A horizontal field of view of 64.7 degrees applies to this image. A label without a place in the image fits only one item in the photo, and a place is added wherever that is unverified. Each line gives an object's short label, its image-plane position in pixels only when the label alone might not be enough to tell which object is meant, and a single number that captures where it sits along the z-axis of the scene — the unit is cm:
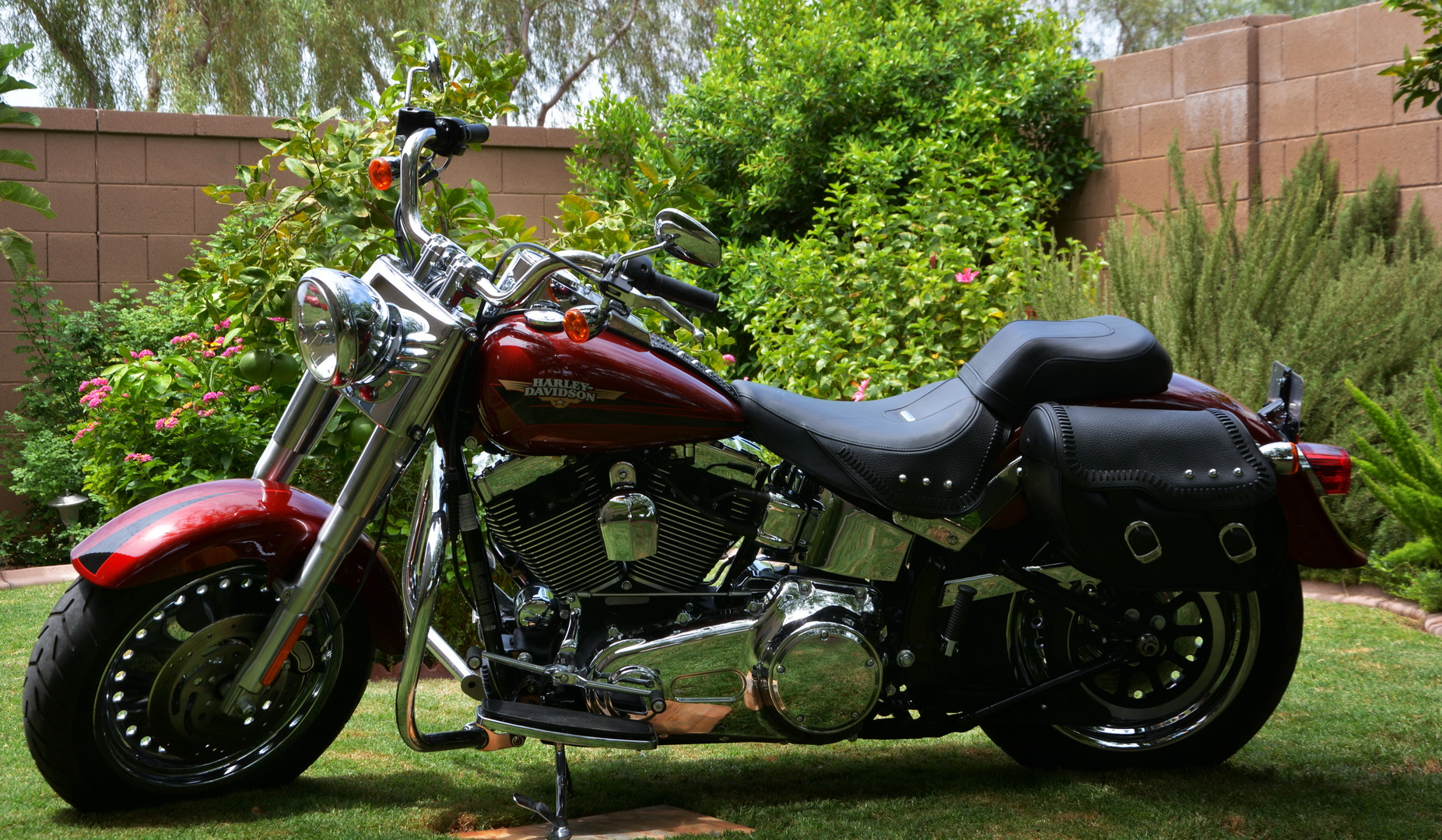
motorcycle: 229
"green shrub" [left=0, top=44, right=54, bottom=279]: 579
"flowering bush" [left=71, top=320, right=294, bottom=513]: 417
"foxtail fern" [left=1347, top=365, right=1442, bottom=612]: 403
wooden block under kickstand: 238
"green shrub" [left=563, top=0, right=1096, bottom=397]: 541
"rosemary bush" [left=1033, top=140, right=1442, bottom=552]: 483
